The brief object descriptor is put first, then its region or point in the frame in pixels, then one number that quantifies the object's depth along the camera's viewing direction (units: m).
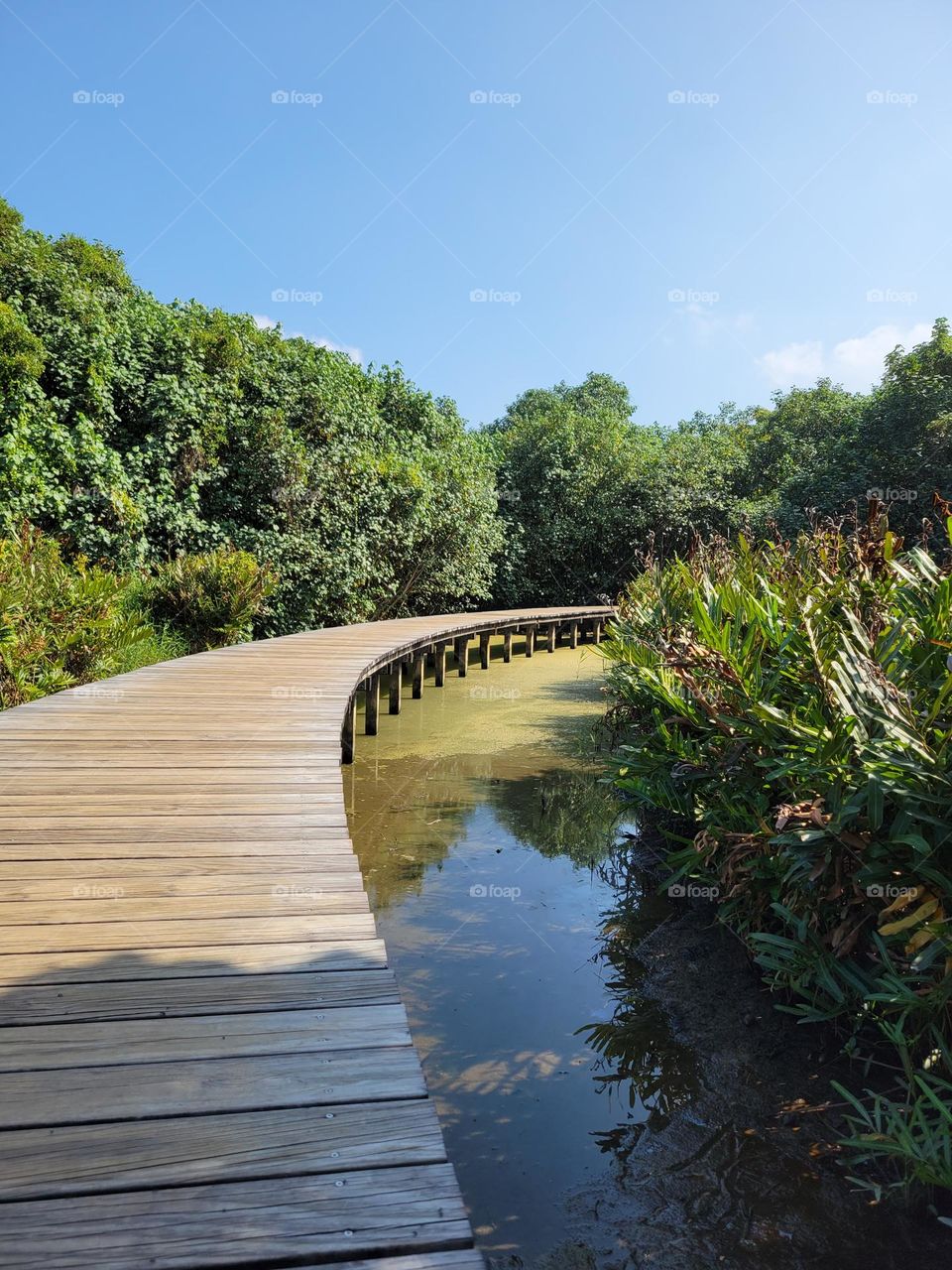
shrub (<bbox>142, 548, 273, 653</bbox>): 9.07
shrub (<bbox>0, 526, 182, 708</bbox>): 5.89
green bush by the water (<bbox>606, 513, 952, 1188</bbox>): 2.06
